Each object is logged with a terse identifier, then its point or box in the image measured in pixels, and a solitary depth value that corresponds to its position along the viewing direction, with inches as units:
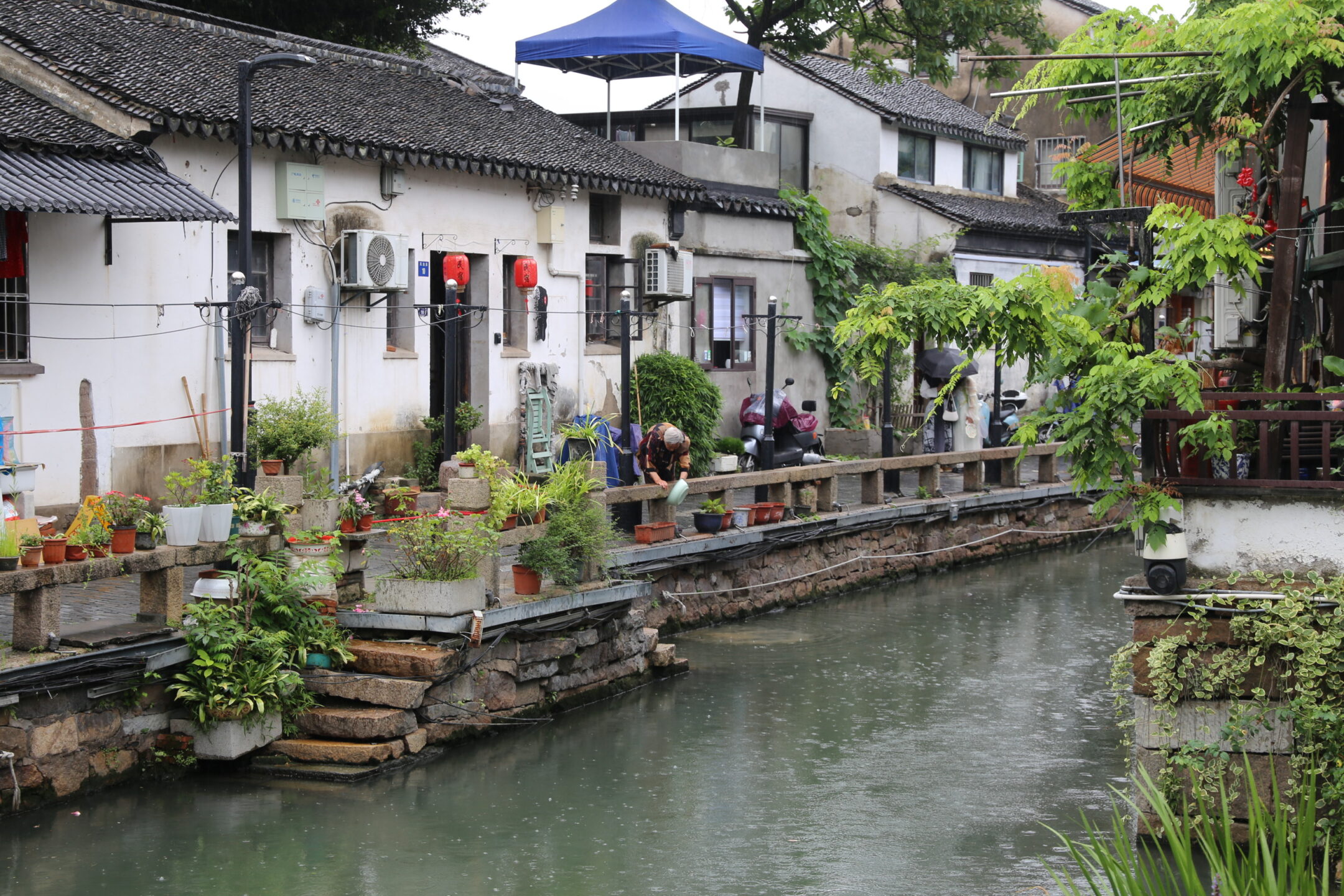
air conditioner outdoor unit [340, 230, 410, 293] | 708.0
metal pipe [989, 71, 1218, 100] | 403.9
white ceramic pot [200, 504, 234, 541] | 453.4
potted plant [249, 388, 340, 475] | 553.6
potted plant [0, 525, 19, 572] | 404.8
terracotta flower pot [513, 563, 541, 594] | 531.8
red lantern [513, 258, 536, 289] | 804.6
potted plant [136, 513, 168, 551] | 442.6
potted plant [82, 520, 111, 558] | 429.1
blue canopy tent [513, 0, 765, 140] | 956.0
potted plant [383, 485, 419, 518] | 529.0
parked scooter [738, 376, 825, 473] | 920.9
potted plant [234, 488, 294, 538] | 463.8
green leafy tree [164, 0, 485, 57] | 1002.7
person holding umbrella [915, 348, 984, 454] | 1005.8
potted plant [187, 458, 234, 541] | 454.6
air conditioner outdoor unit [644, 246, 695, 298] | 896.9
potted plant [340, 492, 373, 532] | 491.5
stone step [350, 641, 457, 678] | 468.8
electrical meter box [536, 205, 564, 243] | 831.1
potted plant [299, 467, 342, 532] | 477.7
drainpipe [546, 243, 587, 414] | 849.5
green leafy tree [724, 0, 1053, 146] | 1106.1
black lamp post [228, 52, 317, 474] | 511.5
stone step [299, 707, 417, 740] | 457.1
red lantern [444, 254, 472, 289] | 733.3
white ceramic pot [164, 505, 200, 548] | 445.7
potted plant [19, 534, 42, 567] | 410.6
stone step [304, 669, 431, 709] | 462.9
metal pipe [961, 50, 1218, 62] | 392.8
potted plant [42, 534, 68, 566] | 415.5
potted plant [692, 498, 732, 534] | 701.3
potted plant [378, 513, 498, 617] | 480.4
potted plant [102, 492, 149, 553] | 435.5
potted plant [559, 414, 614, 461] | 692.1
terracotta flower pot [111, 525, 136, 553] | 435.2
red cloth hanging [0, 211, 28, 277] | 557.9
